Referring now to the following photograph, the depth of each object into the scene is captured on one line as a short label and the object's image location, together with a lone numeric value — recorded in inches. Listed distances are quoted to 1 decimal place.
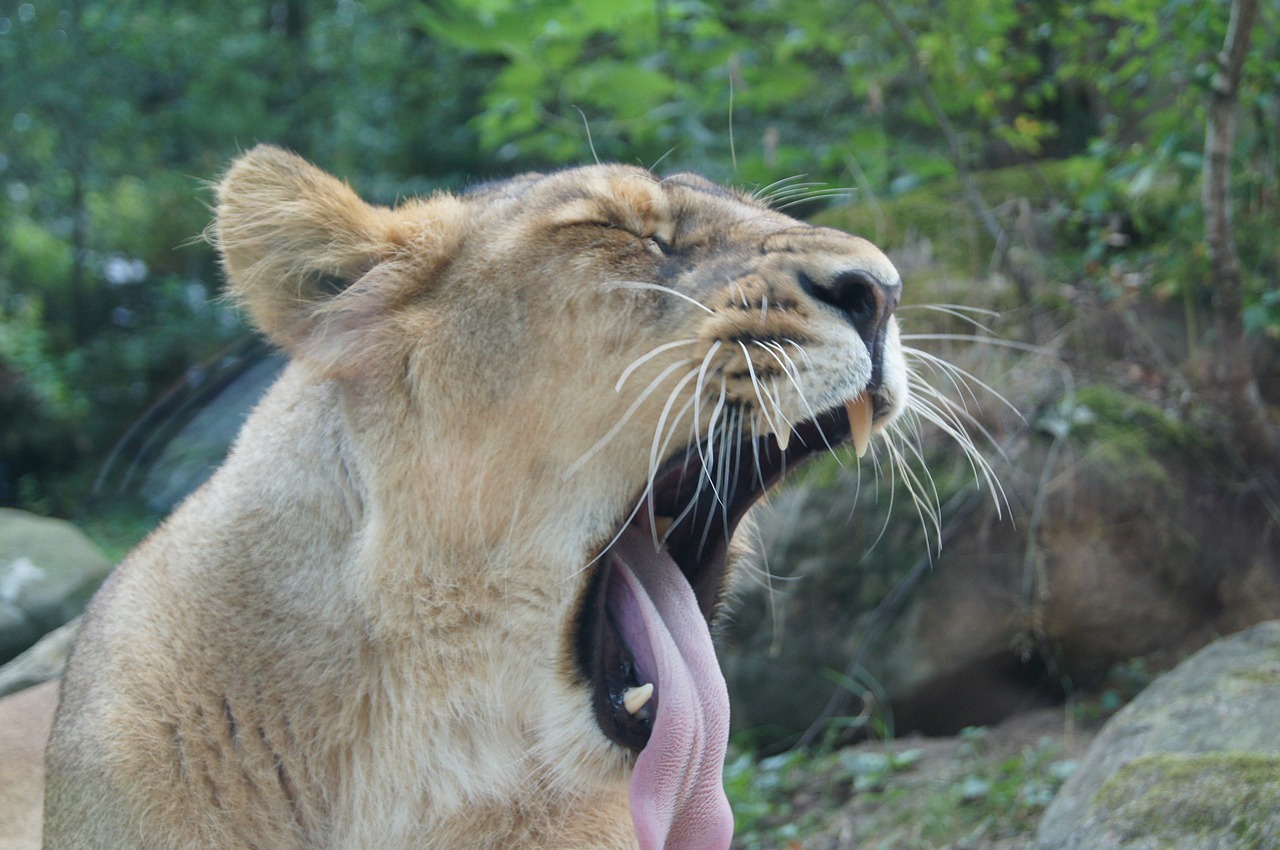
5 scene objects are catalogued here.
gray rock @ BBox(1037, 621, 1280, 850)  100.9
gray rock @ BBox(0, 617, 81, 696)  181.2
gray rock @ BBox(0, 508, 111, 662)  210.8
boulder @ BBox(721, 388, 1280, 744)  181.6
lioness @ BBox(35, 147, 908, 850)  92.5
